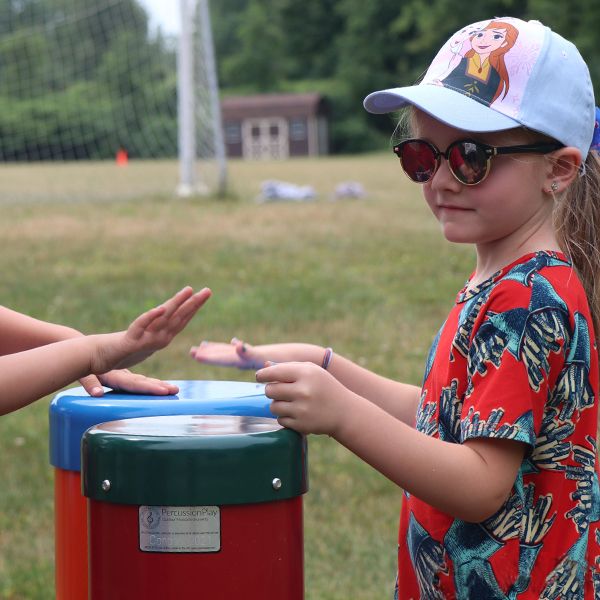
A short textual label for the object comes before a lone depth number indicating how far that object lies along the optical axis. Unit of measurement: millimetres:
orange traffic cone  25969
